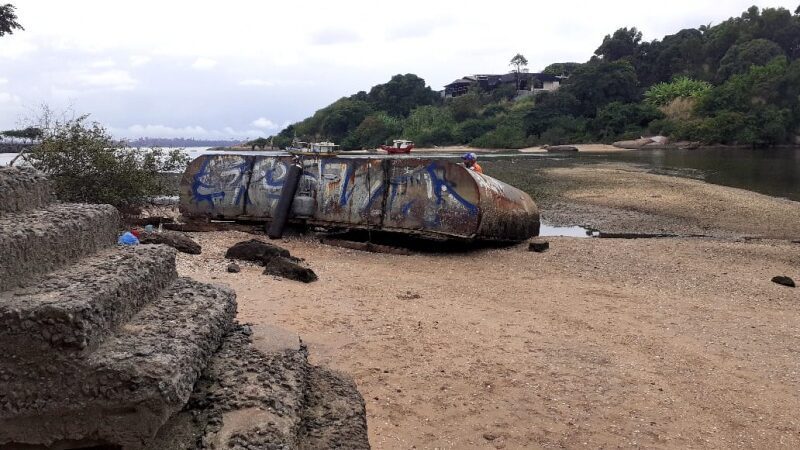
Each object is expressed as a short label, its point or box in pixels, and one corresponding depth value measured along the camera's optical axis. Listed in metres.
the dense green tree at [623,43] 87.19
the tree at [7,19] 21.28
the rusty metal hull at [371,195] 10.95
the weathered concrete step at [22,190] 2.51
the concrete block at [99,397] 1.99
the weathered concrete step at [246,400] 2.27
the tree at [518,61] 97.91
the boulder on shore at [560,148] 62.73
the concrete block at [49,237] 2.19
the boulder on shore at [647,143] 61.62
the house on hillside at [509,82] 92.06
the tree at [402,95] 98.44
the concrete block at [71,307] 1.92
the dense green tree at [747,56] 67.62
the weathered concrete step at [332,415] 2.67
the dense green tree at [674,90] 70.12
